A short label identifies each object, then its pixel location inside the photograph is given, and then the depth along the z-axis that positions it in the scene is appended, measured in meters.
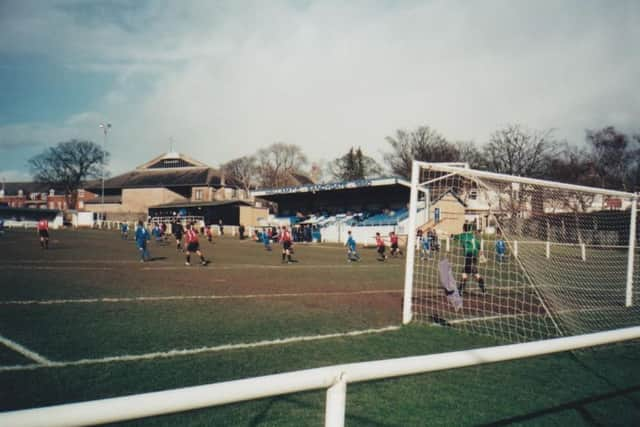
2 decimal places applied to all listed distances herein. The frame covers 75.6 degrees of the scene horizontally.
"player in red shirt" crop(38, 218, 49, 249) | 23.71
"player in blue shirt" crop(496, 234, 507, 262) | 17.20
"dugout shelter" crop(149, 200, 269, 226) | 55.50
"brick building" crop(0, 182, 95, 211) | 91.62
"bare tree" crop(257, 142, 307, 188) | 68.50
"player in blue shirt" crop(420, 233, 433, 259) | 18.03
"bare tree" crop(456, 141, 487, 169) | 50.91
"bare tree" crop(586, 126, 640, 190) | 38.50
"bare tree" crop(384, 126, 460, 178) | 54.34
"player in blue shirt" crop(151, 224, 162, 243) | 34.41
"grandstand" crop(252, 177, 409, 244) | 38.84
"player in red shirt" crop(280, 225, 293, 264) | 21.53
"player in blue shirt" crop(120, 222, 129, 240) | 36.74
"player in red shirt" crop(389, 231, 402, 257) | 27.69
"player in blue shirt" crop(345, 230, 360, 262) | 23.89
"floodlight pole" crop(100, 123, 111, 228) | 53.59
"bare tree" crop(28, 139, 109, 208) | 73.38
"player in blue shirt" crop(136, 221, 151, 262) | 19.12
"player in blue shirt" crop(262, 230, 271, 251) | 30.73
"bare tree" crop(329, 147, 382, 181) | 69.69
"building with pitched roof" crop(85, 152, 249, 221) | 63.59
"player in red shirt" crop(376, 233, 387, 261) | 24.27
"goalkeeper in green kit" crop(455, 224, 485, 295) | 11.11
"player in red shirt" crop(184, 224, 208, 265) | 18.00
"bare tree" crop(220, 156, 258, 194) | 70.31
